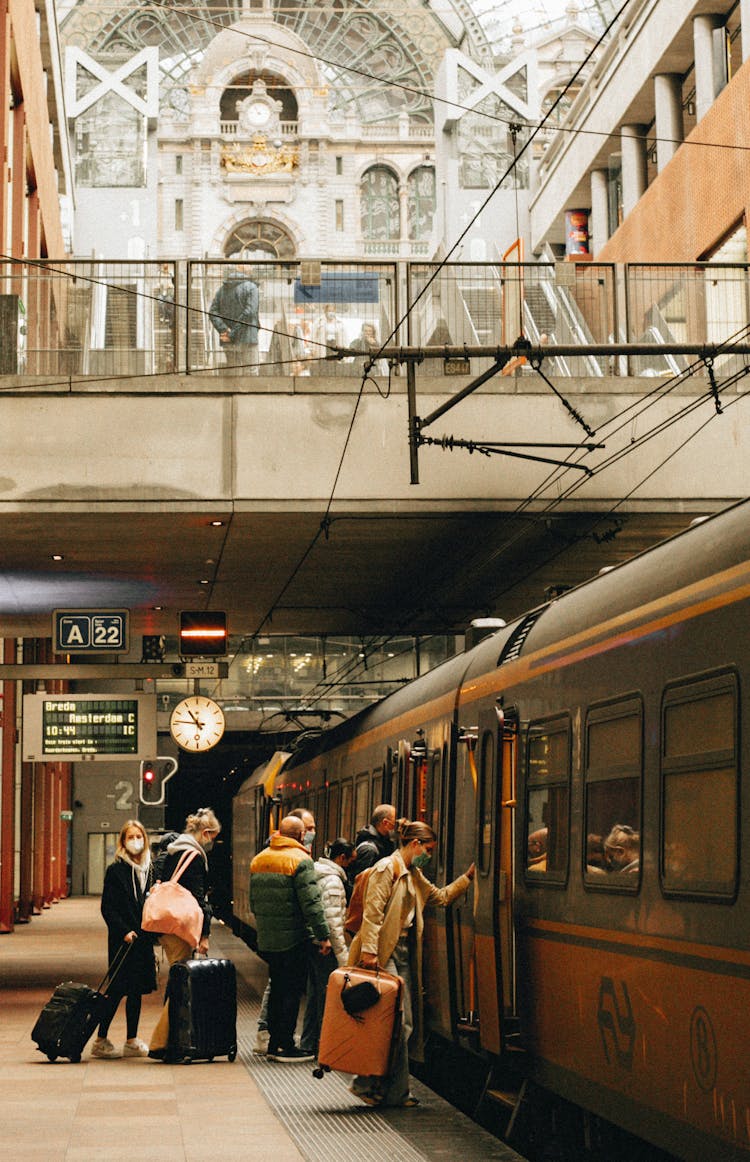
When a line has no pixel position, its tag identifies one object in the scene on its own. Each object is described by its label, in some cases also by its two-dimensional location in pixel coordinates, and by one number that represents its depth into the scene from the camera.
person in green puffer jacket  11.87
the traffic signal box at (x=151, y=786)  26.75
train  6.48
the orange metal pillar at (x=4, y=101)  23.44
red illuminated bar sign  21.56
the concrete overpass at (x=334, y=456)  16.58
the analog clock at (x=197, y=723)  23.88
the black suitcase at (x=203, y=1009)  12.16
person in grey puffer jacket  12.43
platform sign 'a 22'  20.38
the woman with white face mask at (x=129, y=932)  12.84
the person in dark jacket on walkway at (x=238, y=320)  17.03
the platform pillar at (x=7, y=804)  31.33
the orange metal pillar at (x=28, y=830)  35.66
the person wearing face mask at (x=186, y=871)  12.60
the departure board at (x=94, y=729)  19.91
